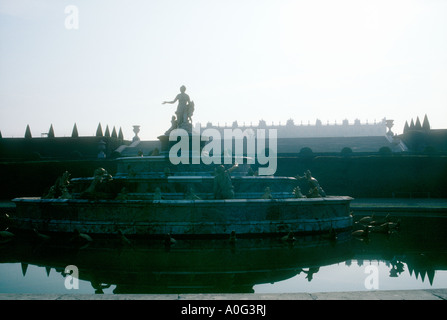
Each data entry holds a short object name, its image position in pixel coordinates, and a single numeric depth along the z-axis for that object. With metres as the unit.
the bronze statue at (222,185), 14.31
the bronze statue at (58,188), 16.75
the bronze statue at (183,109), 22.86
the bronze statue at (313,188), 16.08
